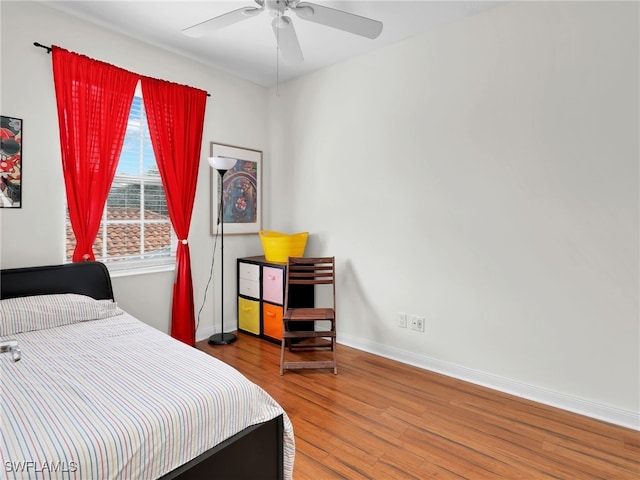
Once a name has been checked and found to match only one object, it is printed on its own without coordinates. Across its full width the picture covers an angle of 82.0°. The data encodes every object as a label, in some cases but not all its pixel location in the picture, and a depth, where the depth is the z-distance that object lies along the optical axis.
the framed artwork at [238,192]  3.65
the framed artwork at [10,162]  2.38
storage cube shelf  3.48
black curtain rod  2.49
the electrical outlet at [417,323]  3.03
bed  1.10
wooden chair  2.94
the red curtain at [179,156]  3.13
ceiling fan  2.00
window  3.00
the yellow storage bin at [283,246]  3.54
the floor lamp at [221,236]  3.25
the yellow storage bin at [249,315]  3.70
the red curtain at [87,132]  2.60
